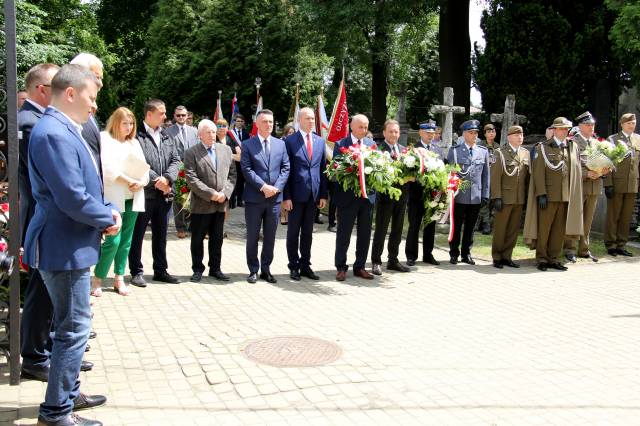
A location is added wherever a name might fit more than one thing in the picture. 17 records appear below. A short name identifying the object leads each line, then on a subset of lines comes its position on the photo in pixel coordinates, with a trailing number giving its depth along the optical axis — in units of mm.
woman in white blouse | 6867
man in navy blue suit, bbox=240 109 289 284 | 8398
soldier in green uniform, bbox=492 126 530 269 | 10000
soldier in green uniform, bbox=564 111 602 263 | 10500
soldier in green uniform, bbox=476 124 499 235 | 12859
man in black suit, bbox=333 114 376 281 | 8719
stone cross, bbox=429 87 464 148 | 13633
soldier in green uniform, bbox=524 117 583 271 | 9836
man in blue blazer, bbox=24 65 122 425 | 3689
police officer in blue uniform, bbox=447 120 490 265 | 9977
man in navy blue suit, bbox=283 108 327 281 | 8586
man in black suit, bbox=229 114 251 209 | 14981
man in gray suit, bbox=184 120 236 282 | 8320
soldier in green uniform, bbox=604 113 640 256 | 11016
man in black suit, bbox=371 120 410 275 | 9125
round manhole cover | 5348
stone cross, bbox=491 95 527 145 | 14211
